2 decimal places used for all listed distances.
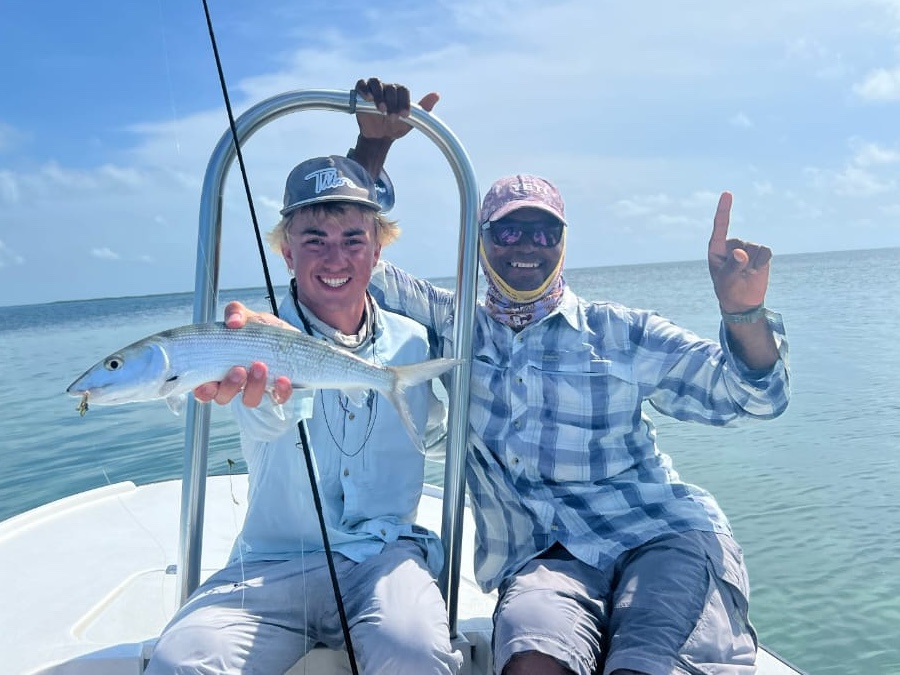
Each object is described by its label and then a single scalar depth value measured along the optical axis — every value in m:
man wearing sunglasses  2.23
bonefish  1.86
